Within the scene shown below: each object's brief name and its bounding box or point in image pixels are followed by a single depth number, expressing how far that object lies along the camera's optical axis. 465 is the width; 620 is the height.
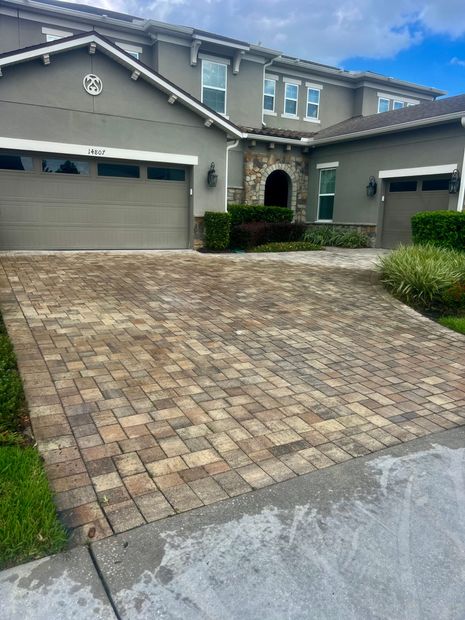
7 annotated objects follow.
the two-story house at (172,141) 11.27
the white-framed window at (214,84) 17.05
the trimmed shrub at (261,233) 14.19
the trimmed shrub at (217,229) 13.23
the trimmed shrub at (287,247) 13.97
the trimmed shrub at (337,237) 16.23
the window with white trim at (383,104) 21.64
